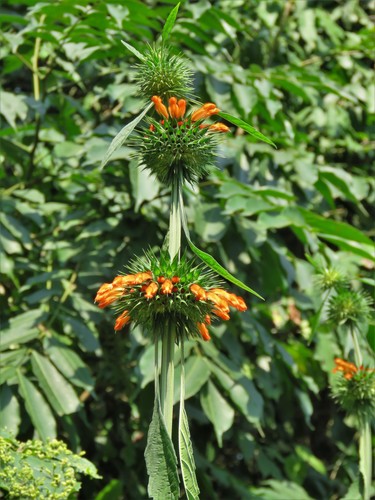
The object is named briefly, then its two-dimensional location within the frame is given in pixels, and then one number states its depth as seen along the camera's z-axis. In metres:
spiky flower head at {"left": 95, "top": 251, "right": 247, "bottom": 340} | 1.35
